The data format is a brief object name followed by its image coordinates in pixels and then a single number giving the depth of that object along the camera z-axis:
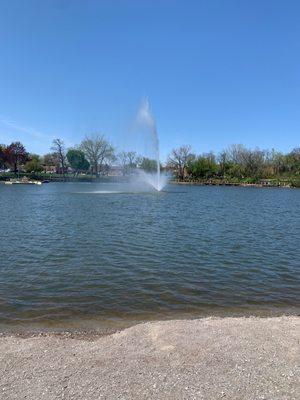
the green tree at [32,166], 154.12
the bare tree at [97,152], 167.38
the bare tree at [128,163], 148.00
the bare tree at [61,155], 168.62
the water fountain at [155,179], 72.49
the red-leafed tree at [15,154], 146.00
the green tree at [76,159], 186.62
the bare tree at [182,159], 156.00
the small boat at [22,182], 118.32
